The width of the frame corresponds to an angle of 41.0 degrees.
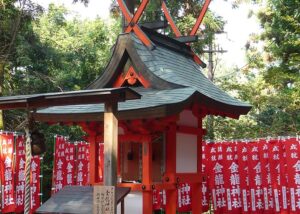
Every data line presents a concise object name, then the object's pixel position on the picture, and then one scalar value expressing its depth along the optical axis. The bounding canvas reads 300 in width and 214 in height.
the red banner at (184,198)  11.48
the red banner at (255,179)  10.32
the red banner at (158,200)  11.59
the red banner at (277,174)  9.85
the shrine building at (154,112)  6.58
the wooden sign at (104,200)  4.78
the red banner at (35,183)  10.56
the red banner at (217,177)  11.01
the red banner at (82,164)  12.28
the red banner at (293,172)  9.54
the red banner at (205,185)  11.34
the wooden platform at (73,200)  5.71
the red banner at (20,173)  10.13
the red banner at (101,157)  11.79
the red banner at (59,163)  11.35
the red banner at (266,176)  10.12
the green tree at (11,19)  11.48
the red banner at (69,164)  11.76
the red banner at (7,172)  9.66
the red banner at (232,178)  10.75
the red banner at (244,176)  10.55
